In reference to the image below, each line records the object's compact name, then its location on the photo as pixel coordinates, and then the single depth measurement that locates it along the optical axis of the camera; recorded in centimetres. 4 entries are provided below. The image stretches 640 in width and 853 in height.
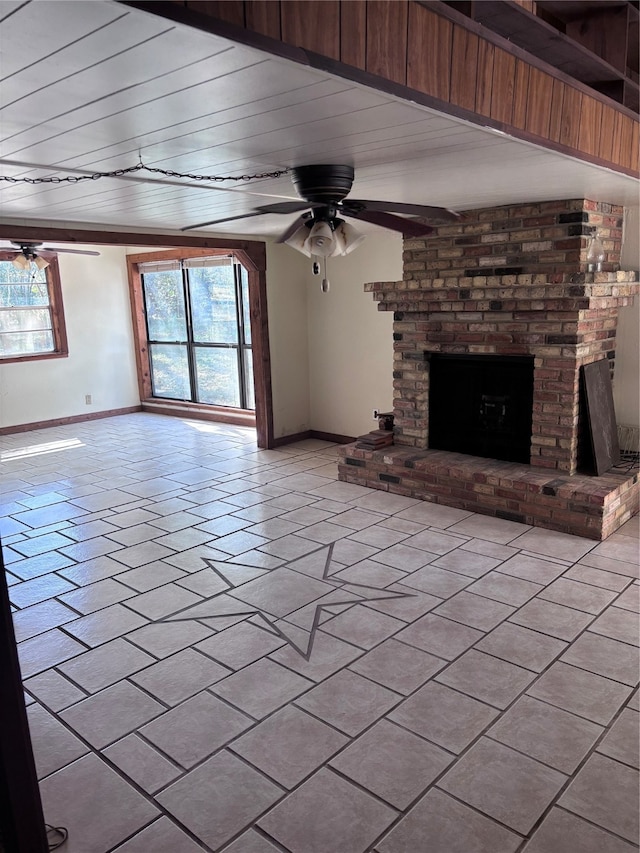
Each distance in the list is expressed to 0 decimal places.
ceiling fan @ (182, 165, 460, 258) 265
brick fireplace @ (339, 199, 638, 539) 407
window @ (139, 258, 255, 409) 749
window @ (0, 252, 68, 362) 741
